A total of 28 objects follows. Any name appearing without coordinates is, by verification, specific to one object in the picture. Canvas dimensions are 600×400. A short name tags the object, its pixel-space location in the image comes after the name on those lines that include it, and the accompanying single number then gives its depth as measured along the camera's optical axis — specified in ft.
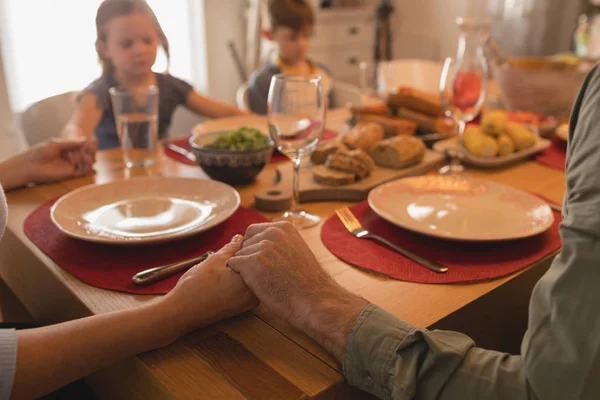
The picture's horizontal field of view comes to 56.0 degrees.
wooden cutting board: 3.61
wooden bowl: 5.44
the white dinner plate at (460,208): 3.12
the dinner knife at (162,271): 2.64
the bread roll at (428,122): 5.09
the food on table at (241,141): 4.02
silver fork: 2.84
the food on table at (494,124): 4.69
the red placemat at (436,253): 2.80
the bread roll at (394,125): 4.93
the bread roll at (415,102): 5.13
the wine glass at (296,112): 3.17
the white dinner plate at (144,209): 3.05
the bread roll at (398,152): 4.20
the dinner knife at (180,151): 4.73
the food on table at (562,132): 5.09
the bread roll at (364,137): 4.40
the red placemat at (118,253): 2.68
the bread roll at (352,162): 3.93
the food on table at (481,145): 4.51
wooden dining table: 2.04
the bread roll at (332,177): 3.81
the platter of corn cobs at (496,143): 4.52
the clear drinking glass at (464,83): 4.19
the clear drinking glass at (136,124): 4.42
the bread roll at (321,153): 4.28
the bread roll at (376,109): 5.21
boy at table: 7.80
